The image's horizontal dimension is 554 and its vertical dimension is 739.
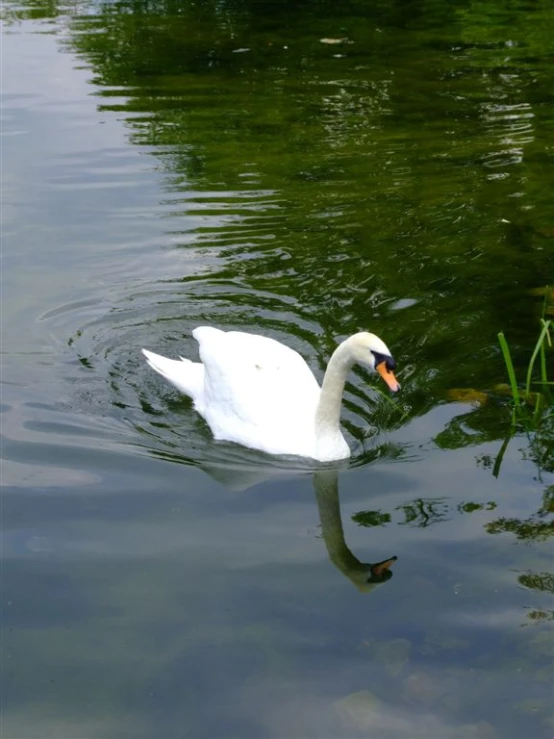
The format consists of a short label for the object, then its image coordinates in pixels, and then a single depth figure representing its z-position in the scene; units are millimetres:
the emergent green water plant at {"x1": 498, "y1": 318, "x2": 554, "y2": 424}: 6871
